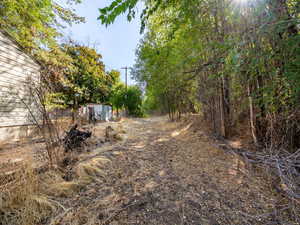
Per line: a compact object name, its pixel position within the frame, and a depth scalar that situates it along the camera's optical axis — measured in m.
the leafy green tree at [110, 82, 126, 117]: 14.72
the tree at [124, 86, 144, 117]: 15.51
